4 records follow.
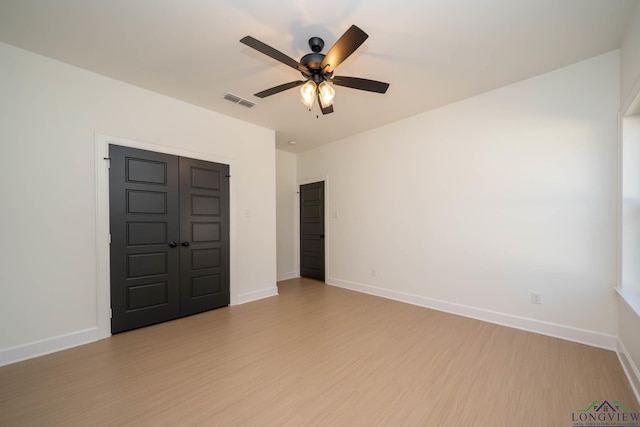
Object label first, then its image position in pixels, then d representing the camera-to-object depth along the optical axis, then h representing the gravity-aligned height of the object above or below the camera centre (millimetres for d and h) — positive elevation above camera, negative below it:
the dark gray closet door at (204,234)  3396 -276
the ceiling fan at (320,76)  1881 +1188
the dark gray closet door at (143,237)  2846 -254
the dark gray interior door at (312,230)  5336 -361
